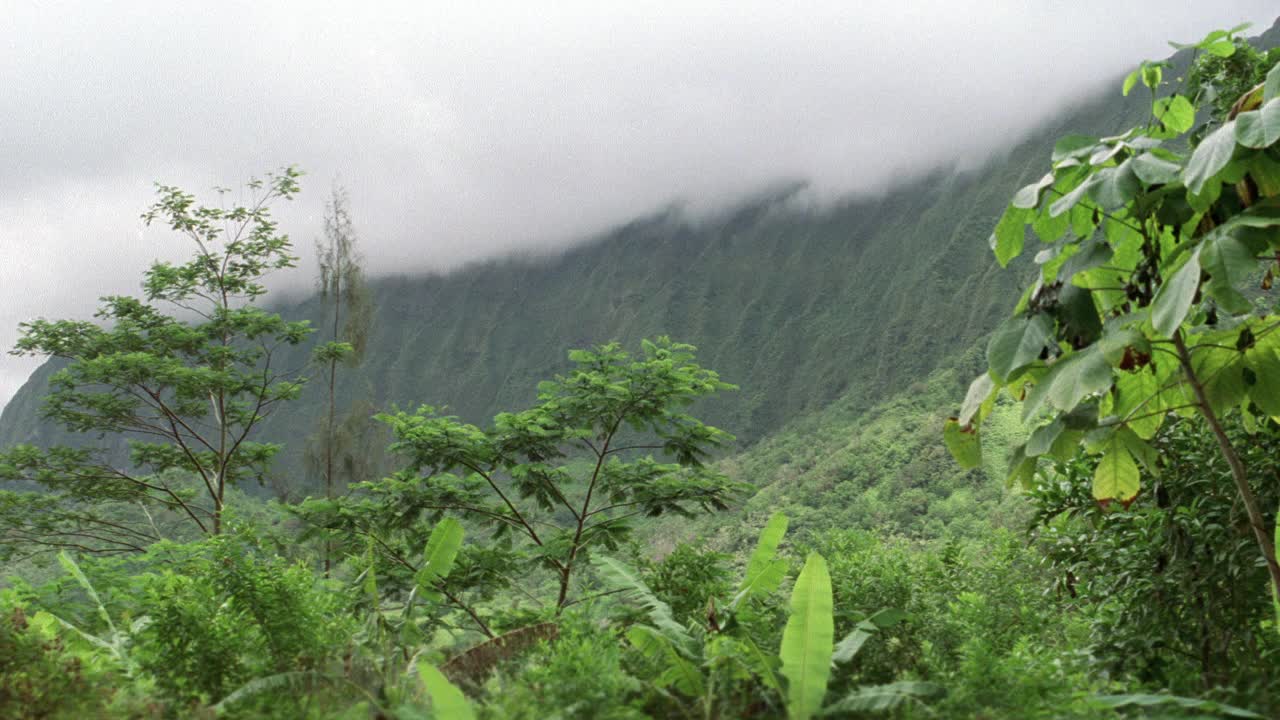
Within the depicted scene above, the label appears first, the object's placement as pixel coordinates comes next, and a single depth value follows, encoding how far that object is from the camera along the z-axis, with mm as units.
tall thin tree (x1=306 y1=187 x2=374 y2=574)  12700
